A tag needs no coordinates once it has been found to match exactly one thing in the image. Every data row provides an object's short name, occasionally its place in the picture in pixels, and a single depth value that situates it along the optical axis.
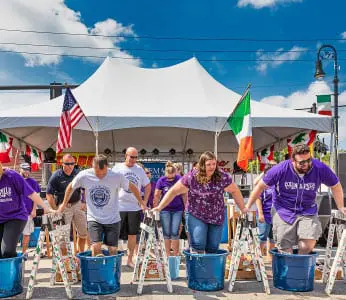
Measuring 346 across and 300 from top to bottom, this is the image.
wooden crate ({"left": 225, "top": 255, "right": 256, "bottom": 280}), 5.01
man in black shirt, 5.73
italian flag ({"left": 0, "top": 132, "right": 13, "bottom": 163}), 9.69
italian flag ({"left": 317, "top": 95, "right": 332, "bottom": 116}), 10.12
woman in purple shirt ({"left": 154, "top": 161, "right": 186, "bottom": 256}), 5.69
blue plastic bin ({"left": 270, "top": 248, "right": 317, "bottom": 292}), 4.28
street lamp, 12.21
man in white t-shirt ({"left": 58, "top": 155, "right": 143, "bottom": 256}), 4.50
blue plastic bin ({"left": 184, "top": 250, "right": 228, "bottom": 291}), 4.31
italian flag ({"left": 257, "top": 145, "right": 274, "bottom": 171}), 12.98
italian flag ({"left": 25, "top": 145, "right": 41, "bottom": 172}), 12.47
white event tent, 8.43
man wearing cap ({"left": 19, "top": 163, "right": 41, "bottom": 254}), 5.64
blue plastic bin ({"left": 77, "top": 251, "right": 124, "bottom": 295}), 4.20
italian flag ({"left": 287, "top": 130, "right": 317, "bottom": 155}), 9.83
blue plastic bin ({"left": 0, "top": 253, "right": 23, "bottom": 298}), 4.07
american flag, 7.71
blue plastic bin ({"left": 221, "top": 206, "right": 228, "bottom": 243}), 8.33
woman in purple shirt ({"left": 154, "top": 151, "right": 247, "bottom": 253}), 4.38
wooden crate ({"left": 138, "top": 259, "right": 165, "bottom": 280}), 4.93
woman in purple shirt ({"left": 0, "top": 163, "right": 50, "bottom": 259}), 4.21
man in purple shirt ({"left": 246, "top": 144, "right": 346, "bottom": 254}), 4.33
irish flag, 7.20
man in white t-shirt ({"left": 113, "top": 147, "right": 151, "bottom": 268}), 5.65
